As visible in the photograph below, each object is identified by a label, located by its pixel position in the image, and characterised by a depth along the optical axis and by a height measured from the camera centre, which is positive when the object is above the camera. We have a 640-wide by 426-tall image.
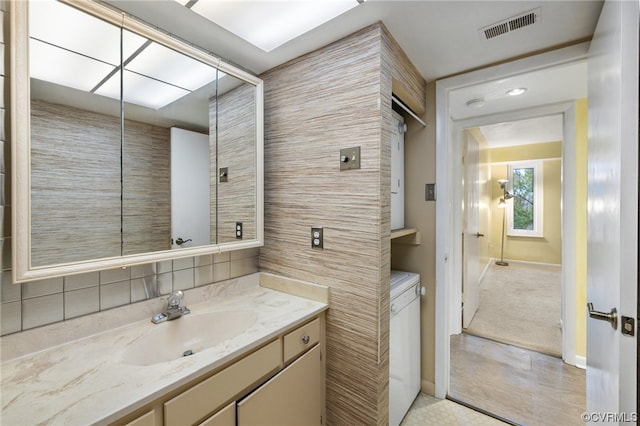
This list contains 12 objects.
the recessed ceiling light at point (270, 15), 1.11 +0.88
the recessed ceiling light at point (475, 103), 2.10 +0.89
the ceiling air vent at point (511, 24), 1.16 +0.87
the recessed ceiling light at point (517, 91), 1.92 +0.90
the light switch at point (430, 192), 1.79 +0.13
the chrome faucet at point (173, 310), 1.15 -0.45
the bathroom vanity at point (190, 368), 0.69 -0.48
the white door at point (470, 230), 2.69 -0.21
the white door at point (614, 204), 0.81 +0.02
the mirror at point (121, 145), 0.87 +0.29
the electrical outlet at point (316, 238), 1.39 -0.14
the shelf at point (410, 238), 1.77 -0.19
